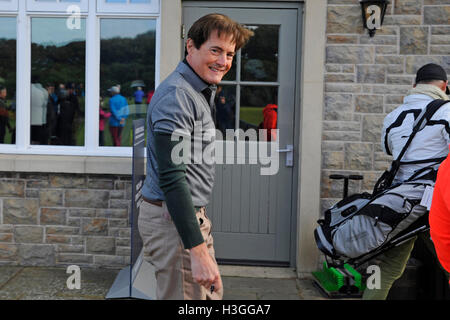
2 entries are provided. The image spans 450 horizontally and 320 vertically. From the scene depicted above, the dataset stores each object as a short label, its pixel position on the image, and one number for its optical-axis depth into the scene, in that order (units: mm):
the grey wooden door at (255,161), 5484
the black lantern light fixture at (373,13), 5086
